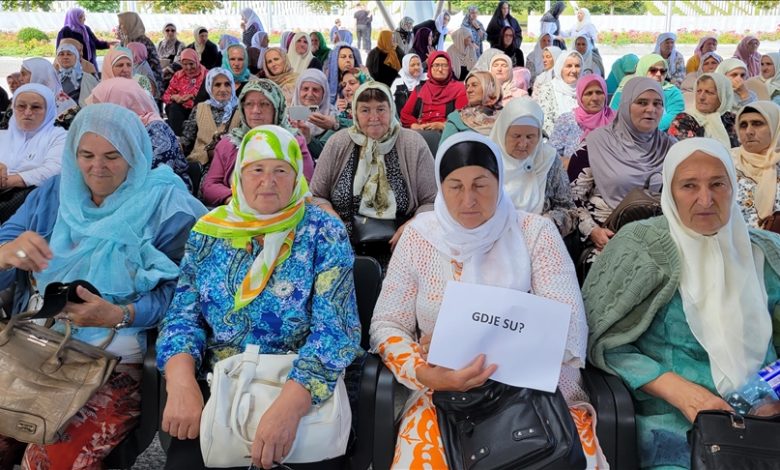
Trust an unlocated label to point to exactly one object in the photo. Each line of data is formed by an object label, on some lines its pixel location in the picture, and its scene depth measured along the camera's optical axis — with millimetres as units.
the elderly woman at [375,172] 3740
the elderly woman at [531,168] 3674
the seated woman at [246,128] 4161
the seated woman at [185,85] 7414
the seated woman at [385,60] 10023
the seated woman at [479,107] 5386
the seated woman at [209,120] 5301
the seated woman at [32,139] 4121
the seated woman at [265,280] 2002
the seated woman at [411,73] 9455
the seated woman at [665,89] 6629
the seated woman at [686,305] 1865
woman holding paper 1946
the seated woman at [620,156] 3826
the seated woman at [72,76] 8031
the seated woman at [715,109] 5660
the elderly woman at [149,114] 4266
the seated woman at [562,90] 7207
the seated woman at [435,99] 6984
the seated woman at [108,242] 2025
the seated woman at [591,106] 5910
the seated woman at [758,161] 3852
